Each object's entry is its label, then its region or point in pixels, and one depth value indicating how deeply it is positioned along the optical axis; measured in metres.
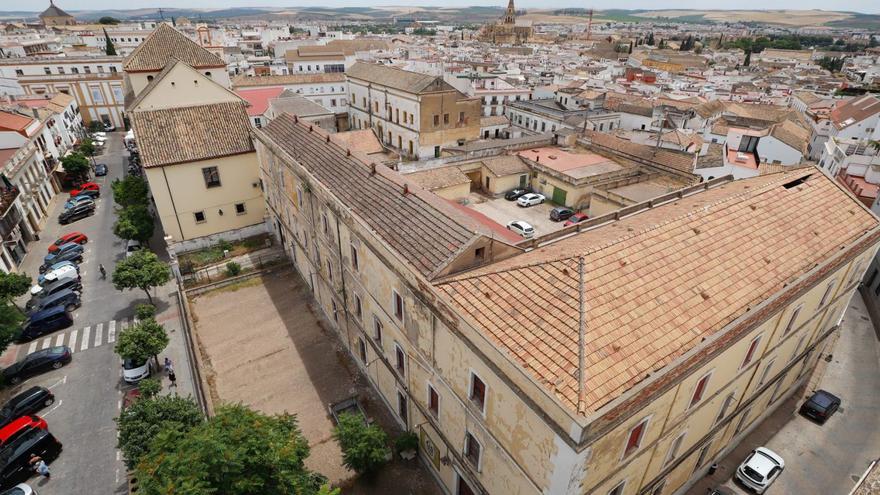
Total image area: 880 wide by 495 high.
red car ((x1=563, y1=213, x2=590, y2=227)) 47.78
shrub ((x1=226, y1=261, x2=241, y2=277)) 36.03
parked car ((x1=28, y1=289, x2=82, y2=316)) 33.22
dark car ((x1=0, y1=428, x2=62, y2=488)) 21.41
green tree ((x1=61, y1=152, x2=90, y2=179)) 54.25
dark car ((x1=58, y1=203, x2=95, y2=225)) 47.25
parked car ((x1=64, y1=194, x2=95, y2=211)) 48.56
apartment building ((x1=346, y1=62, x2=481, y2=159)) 64.19
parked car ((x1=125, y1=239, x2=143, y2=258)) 40.05
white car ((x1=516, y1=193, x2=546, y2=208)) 51.91
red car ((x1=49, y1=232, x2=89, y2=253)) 41.88
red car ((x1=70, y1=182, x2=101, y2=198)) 53.15
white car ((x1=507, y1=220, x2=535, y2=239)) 43.25
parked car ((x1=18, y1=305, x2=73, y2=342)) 31.22
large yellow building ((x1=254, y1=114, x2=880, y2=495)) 13.78
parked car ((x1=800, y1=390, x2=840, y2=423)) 25.69
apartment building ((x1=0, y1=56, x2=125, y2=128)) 77.88
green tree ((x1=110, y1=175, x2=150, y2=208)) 41.78
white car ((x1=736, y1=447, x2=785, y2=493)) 21.66
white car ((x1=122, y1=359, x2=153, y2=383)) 27.27
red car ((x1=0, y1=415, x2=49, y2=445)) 22.82
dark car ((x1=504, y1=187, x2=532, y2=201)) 53.50
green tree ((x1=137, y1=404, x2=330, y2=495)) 14.55
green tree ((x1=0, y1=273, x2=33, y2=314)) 30.45
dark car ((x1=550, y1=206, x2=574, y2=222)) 48.44
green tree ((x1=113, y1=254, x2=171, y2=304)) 30.97
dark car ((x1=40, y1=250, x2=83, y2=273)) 38.69
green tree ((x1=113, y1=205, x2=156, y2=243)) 37.69
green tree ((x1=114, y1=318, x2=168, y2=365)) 25.64
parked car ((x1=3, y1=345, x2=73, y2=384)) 27.42
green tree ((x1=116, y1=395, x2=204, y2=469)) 18.91
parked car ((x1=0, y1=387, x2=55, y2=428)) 24.45
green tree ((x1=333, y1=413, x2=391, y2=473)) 20.23
